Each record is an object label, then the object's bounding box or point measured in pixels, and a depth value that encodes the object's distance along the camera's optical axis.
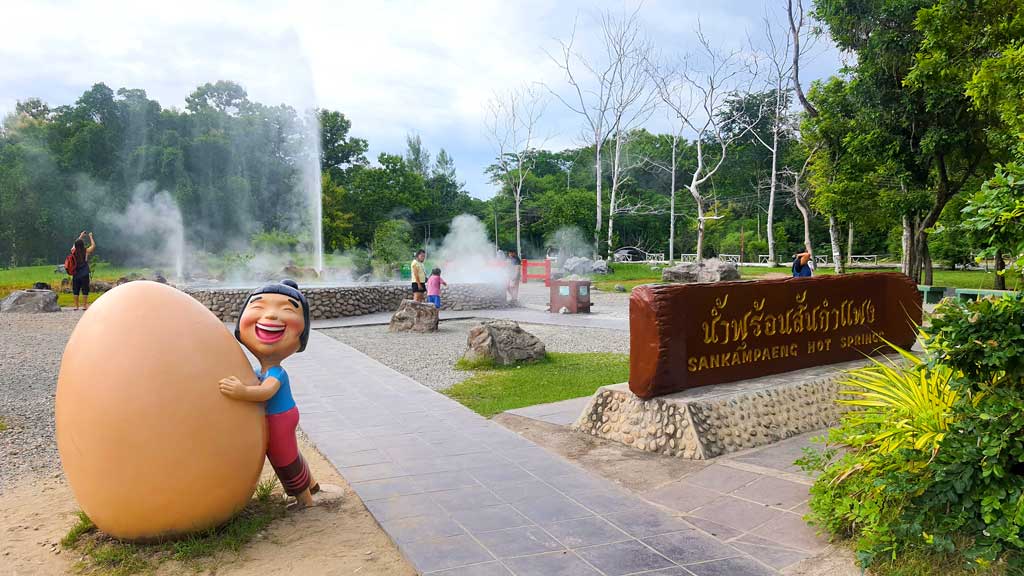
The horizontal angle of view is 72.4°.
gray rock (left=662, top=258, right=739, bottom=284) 24.39
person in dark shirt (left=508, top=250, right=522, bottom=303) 19.41
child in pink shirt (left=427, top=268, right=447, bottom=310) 15.97
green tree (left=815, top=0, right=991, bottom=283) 15.67
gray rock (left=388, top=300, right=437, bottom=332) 14.02
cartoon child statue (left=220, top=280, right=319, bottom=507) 4.02
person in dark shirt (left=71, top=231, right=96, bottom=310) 16.20
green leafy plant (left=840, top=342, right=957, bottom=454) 3.81
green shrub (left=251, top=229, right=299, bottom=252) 29.97
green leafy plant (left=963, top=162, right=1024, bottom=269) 3.28
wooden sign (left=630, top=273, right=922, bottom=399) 5.68
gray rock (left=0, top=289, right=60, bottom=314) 16.80
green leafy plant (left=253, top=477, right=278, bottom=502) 4.43
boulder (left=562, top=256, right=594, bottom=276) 33.09
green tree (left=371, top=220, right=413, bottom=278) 26.19
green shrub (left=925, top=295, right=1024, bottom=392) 3.20
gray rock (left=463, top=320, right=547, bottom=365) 10.06
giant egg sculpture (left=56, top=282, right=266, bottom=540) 3.48
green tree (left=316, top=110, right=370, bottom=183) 42.28
